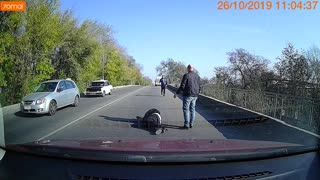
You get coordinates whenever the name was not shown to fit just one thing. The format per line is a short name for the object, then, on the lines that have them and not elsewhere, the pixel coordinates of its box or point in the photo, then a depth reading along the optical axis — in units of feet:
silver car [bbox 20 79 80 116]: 31.08
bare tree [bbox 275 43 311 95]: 33.11
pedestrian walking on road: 55.49
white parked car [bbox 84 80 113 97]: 68.59
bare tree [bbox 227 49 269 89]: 44.47
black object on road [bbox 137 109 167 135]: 19.13
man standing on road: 22.47
